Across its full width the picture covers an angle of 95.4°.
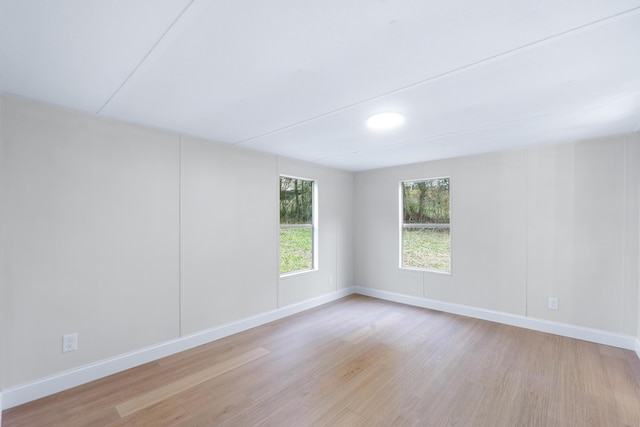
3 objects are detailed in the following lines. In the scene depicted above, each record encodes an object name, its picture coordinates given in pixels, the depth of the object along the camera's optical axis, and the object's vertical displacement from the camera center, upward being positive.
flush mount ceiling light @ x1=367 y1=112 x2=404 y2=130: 2.43 +0.82
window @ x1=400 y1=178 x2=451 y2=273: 4.24 -0.18
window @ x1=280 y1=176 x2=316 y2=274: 4.13 -0.17
